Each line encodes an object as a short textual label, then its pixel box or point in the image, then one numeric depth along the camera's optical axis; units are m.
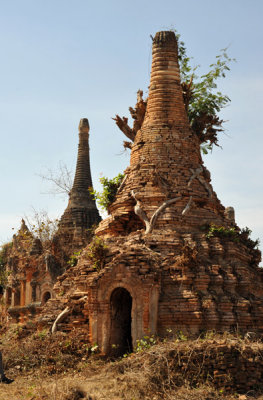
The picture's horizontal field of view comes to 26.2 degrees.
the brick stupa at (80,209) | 27.09
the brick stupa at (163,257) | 12.65
